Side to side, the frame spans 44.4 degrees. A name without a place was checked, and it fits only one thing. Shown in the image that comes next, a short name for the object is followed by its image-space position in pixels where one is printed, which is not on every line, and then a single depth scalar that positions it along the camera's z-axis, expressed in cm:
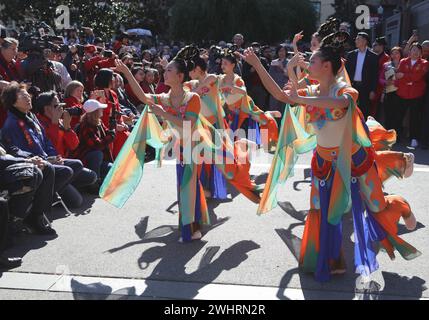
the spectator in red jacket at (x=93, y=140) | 620
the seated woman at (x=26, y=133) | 488
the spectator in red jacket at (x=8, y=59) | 655
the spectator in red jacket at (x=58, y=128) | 575
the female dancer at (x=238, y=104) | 658
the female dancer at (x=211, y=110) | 573
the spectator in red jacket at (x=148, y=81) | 926
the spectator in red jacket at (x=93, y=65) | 869
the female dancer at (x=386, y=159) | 440
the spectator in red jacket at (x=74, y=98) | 657
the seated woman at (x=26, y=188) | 430
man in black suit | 899
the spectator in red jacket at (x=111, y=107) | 687
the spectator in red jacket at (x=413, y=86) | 888
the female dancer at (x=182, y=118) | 448
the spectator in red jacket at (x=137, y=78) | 894
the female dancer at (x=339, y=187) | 367
